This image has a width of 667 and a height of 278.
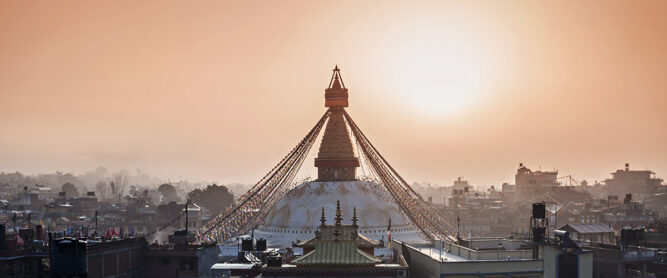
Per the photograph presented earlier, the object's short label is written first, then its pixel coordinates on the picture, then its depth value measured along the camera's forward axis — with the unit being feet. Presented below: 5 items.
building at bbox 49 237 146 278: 165.48
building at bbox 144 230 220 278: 265.34
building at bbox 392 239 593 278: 191.83
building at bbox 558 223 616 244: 351.67
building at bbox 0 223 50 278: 231.50
